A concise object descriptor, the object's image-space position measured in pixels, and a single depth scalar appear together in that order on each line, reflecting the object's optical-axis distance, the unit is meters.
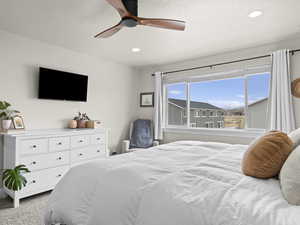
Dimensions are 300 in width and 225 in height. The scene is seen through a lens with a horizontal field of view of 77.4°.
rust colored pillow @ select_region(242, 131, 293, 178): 1.11
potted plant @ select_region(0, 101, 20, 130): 2.56
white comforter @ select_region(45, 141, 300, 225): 0.81
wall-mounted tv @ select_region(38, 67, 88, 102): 3.04
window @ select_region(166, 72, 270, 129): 3.32
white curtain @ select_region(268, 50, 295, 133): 2.77
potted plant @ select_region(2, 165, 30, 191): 2.15
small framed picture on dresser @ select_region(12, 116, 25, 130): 2.73
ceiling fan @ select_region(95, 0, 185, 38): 1.80
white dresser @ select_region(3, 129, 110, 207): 2.38
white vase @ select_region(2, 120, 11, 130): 2.56
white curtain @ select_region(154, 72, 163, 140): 4.20
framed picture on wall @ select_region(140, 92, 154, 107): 4.49
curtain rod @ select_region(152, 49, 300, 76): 2.84
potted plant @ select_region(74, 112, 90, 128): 3.45
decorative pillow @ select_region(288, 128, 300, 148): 1.21
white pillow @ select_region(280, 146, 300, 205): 0.86
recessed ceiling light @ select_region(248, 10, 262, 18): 2.14
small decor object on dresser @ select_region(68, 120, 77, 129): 3.32
